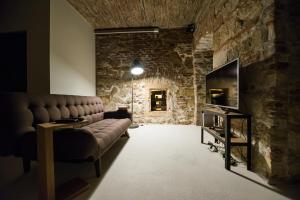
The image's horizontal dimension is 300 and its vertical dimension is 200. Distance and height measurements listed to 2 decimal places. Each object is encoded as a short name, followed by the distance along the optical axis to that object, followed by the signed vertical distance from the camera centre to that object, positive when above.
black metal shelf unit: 1.85 -0.50
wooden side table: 1.25 -0.50
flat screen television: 1.97 +0.17
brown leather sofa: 1.48 -0.35
